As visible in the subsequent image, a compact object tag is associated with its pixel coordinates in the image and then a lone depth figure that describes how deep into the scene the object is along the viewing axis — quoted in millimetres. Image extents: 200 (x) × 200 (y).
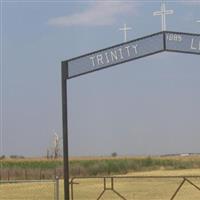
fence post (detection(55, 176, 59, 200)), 17791
